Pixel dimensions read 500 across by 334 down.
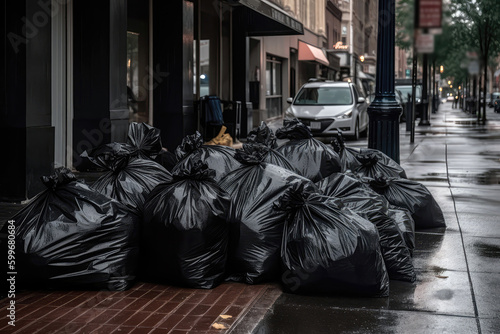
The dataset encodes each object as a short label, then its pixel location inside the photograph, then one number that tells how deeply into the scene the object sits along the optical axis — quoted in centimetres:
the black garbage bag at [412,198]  631
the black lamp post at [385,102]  850
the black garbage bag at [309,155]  617
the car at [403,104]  3016
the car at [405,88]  3658
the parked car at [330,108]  1825
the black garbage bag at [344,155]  686
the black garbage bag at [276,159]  584
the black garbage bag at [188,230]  430
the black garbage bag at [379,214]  475
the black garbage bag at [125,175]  509
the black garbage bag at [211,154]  588
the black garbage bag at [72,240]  423
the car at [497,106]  4878
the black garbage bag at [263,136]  632
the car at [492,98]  6331
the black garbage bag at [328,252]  421
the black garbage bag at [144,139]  618
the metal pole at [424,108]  2810
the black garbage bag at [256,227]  454
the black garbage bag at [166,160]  668
